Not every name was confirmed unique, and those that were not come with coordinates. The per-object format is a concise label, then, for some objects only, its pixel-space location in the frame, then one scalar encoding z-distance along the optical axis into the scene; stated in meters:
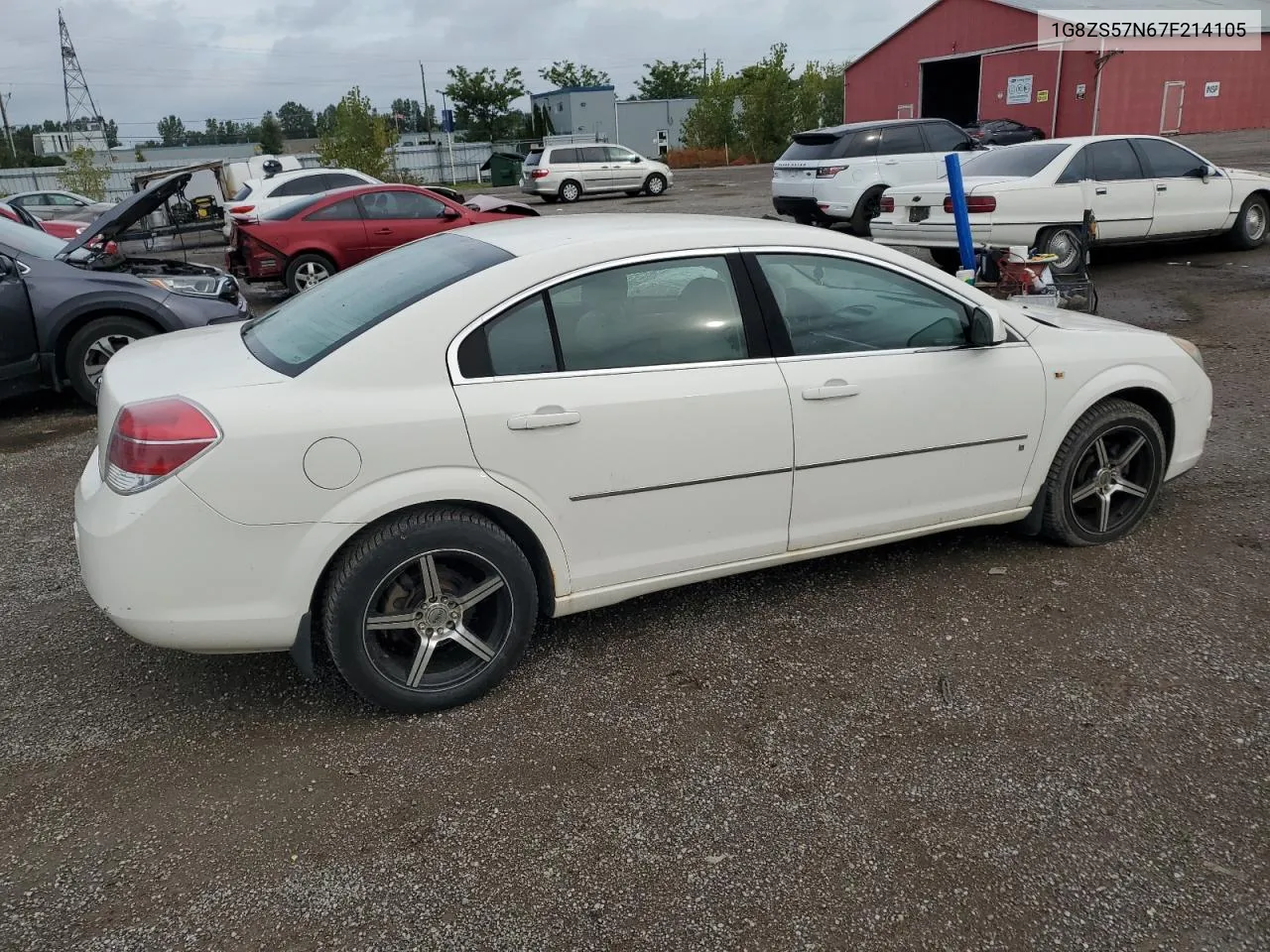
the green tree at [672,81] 81.75
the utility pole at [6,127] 63.94
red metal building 33.06
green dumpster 38.12
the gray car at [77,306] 7.01
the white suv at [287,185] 15.85
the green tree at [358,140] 30.50
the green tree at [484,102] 68.12
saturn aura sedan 2.96
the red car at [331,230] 12.05
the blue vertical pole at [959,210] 6.22
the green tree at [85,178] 28.39
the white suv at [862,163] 14.51
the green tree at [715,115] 45.31
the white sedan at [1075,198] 10.30
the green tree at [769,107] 42.62
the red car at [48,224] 12.26
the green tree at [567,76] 78.44
